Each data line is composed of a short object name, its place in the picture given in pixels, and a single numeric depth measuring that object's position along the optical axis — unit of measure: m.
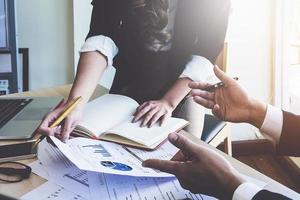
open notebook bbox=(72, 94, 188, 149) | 0.81
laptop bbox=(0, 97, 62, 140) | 0.84
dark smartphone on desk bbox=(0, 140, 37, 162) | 0.76
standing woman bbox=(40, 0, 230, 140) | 1.17
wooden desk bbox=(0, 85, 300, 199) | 0.64
